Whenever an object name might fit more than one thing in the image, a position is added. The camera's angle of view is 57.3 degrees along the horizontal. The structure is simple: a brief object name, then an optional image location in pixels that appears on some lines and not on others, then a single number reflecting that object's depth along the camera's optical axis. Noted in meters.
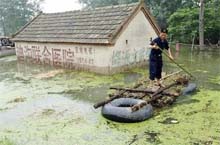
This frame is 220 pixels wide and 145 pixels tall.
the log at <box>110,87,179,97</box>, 5.98
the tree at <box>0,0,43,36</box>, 22.31
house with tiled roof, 9.44
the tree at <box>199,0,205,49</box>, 14.49
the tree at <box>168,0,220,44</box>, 15.55
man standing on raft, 6.54
